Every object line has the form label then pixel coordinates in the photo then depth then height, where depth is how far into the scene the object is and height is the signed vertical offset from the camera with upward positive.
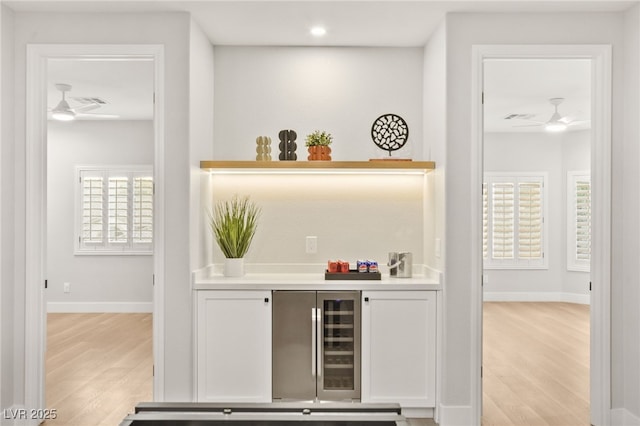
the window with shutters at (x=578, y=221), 8.04 -0.11
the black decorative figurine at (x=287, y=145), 3.81 +0.50
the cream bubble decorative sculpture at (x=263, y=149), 3.81 +0.47
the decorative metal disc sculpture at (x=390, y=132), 3.90 +0.62
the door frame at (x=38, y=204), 3.33 +0.04
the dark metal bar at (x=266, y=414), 1.50 -0.62
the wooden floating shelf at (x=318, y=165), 3.64 +0.34
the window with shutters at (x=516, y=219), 8.37 -0.09
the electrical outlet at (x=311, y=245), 4.04 -0.26
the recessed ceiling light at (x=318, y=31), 3.63 +1.31
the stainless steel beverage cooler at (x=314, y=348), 3.40 -0.91
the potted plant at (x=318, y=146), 3.75 +0.49
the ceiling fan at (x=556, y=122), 6.34 +1.16
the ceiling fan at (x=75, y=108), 5.67 +1.29
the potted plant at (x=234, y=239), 3.65 -0.20
